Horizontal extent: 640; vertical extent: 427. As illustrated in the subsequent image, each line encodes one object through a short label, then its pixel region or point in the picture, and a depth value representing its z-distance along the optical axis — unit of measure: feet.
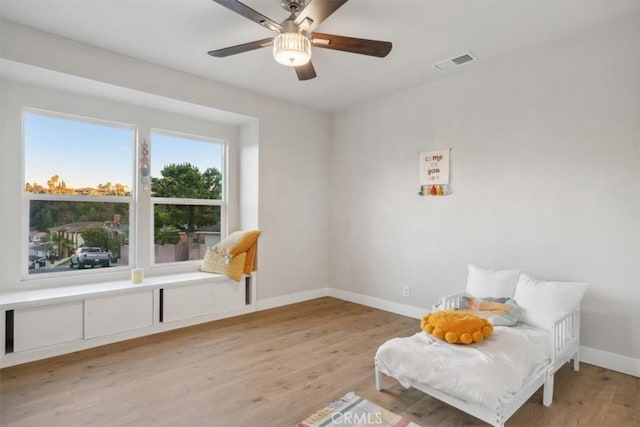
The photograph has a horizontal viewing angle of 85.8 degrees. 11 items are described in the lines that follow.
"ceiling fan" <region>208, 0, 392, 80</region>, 6.57
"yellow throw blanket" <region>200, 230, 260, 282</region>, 13.08
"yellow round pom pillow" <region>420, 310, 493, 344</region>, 7.06
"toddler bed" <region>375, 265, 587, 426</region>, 5.98
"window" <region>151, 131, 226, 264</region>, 13.12
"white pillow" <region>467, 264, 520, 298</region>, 9.30
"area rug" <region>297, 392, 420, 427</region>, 6.41
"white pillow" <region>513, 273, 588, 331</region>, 8.13
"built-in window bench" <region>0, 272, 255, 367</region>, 8.97
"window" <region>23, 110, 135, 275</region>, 10.63
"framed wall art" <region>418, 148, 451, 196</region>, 12.14
